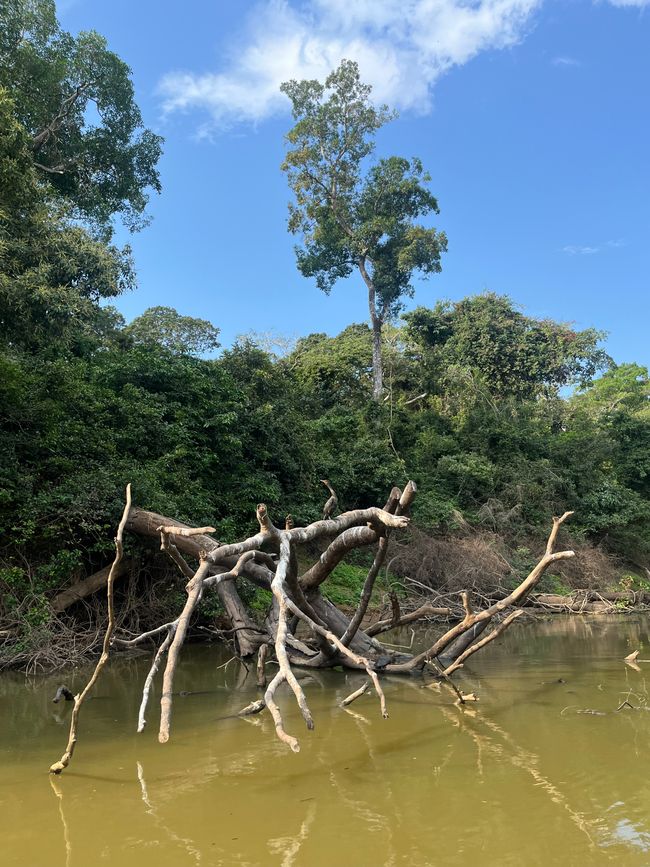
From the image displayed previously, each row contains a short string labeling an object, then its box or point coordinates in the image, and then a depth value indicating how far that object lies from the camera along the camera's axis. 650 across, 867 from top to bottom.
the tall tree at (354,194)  26.25
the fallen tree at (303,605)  4.46
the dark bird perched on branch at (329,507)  7.13
